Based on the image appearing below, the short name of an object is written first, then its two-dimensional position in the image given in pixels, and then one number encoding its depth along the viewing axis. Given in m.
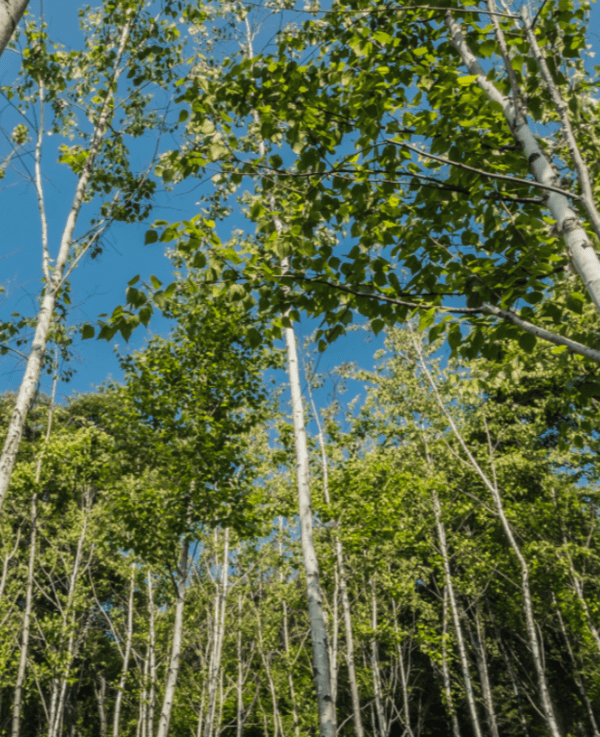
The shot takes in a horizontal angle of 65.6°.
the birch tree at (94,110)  6.23
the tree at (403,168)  2.82
